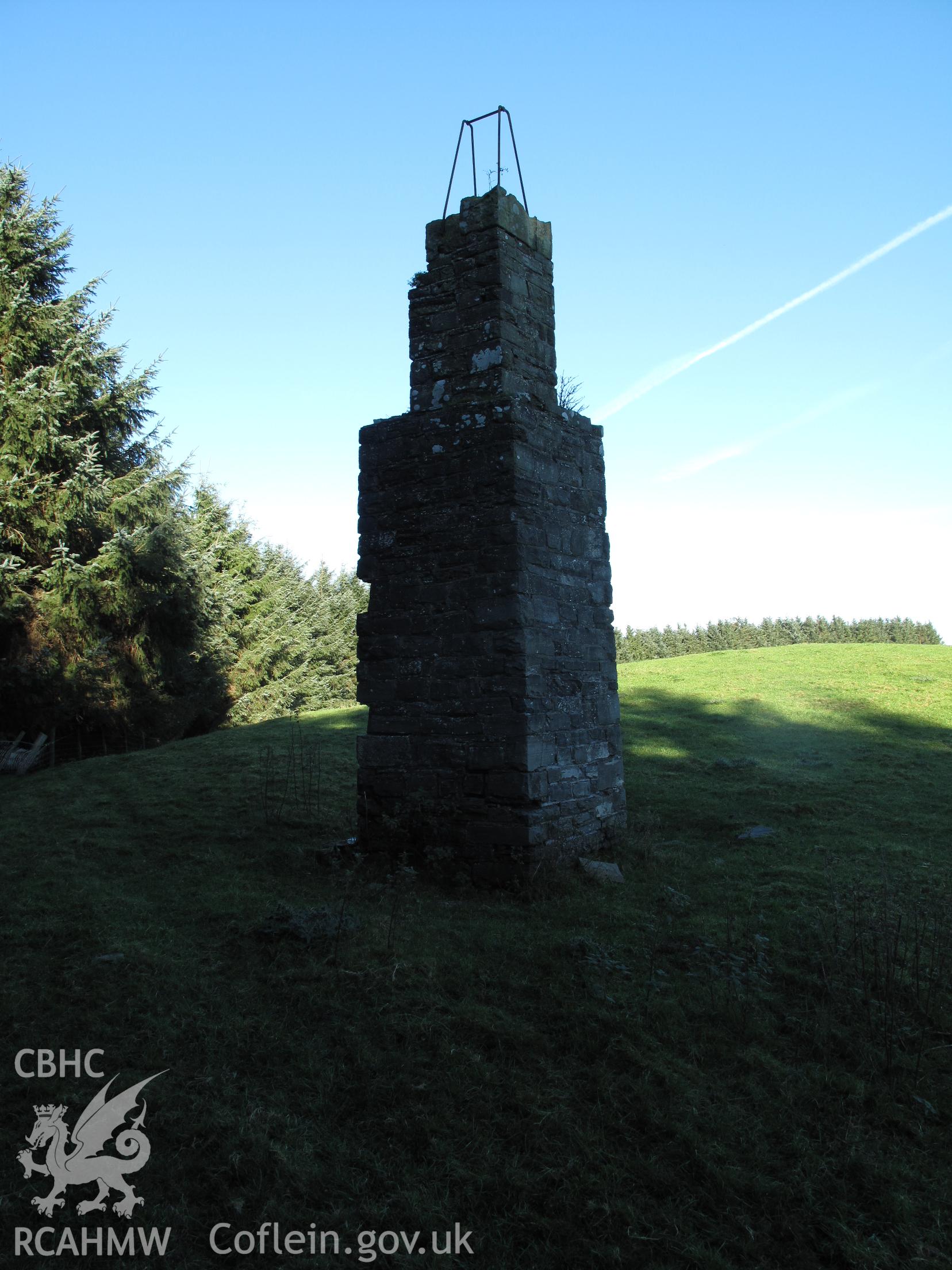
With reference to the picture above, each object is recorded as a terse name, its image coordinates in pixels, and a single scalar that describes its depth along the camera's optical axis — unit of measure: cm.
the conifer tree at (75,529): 1614
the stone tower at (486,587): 716
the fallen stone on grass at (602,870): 714
